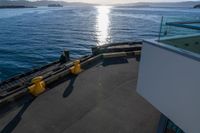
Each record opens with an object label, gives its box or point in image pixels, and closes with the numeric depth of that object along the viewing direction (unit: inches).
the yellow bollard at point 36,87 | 405.1
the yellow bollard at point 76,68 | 504.4
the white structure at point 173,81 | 158.2
